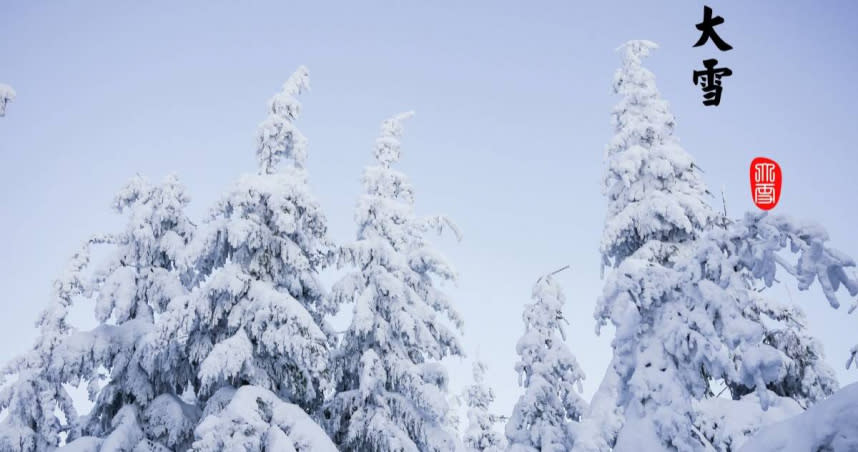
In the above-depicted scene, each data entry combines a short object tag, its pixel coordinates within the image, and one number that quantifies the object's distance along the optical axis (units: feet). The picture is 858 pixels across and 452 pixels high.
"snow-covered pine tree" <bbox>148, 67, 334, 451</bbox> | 43.11
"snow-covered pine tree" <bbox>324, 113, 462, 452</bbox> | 50.06
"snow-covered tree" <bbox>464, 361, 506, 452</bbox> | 112.16
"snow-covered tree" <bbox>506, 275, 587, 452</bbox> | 58.03
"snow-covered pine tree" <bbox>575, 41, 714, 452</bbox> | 53.67
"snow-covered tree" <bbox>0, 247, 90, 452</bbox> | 50.31
